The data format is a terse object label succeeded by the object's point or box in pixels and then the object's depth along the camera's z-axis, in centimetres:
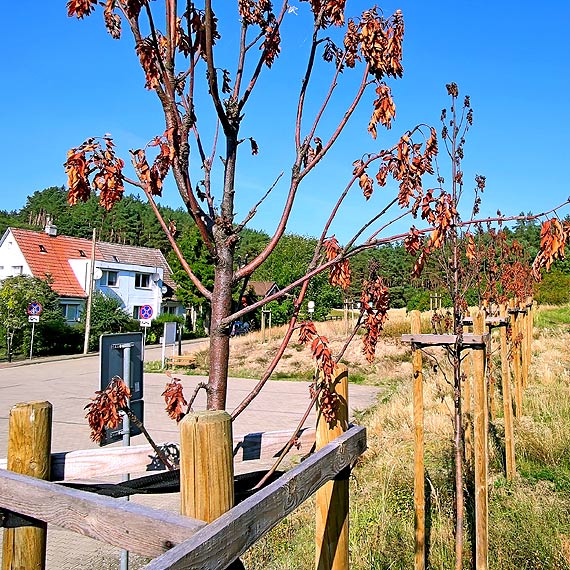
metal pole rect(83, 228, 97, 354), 2662
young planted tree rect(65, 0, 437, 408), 178
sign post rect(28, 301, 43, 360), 2282
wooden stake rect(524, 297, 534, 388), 1140
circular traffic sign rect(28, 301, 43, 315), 2298
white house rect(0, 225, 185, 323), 3312
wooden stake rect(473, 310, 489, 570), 367
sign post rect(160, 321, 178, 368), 2092
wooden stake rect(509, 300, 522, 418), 796
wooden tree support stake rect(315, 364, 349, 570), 229
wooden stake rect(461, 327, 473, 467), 617
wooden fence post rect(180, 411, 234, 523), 135
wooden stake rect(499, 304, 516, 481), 564
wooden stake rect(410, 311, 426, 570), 359
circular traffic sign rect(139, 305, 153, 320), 1856
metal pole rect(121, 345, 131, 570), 374
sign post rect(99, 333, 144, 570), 387
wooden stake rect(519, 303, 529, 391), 1059
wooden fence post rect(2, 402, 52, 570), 178
